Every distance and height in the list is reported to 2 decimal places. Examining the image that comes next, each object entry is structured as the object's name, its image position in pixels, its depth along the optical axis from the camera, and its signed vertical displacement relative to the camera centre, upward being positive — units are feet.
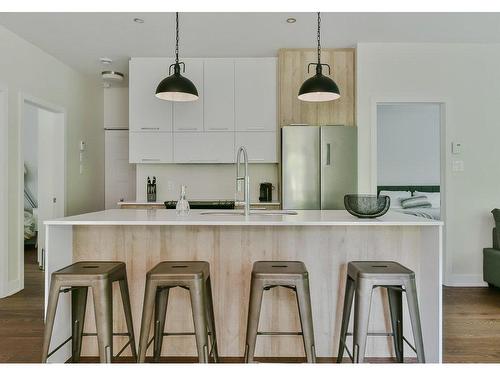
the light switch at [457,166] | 13.21 +0.68
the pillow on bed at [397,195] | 20.56 -0.53
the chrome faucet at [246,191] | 7.74 -0.10
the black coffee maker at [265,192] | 14.93 -0.23
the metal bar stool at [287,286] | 6.11 -1.79
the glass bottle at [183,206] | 8.08 -0.42
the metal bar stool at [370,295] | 6.11 -1.76
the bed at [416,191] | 19.22 -0.30
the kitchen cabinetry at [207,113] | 14.61 +2.84
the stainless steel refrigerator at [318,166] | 12.78 +0.68
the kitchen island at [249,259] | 7.41 -1.43
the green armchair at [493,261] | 12.15 -2.46
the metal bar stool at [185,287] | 5.99 -1.72
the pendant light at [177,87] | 9.56 +2.53
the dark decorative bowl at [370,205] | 6.81 -0.35
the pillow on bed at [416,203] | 19.89 -0.90
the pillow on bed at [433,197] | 20.70 -0.62
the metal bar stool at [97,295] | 6.05 -1.73
